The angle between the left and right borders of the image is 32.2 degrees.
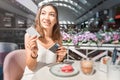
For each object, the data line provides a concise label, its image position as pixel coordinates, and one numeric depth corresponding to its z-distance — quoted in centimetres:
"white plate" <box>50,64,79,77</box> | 119
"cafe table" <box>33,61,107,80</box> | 115
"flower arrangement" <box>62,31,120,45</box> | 340
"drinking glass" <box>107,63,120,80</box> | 102
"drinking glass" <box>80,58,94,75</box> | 125
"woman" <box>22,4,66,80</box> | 146
